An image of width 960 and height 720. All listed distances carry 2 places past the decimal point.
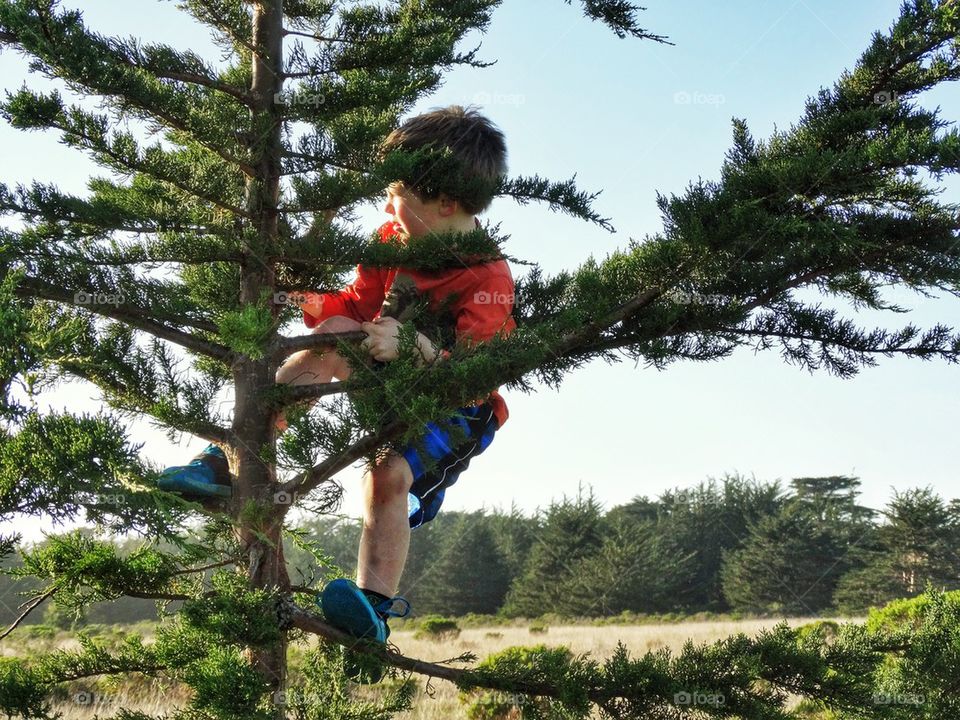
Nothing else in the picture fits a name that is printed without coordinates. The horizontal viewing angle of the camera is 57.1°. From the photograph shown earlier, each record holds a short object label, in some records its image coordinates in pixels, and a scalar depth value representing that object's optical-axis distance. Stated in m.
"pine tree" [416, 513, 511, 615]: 37.06
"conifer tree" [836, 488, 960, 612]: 32.28
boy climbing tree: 4.05
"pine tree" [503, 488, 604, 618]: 34.69
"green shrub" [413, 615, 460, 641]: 18.55
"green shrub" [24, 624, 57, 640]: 15.09
